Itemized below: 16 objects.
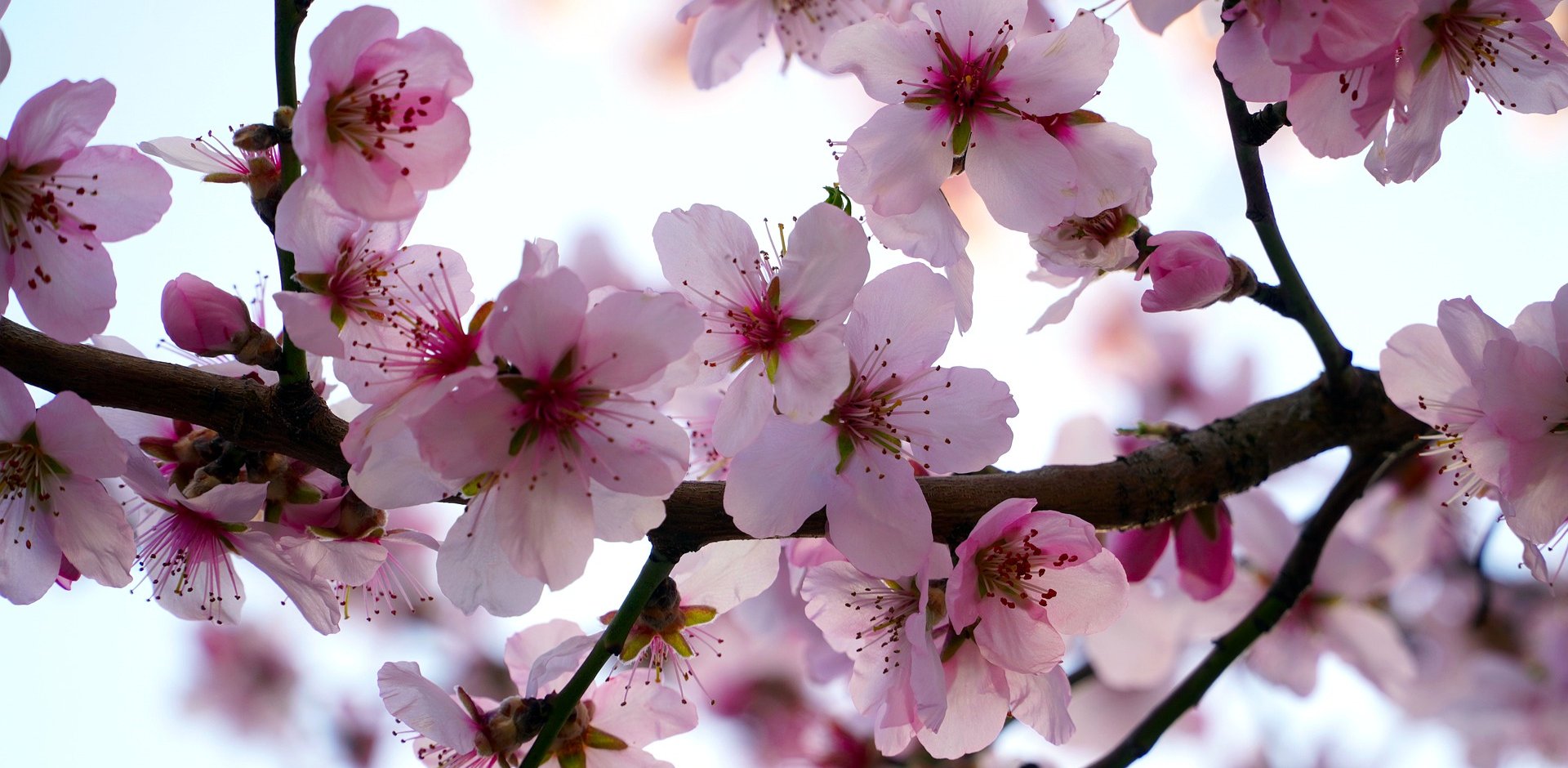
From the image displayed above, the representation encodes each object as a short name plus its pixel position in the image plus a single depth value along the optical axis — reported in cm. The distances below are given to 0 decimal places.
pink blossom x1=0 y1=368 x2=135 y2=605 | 85
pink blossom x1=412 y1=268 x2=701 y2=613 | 82
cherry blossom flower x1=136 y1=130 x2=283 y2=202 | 85
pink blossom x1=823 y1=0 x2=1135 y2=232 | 85
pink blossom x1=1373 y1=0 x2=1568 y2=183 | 85
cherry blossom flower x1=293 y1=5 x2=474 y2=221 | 83
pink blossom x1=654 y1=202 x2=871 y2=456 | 83
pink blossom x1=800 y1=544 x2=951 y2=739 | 86
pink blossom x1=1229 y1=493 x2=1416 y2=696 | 98
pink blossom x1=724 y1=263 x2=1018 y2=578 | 84
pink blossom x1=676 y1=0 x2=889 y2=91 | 95
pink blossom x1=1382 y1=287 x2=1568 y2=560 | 85
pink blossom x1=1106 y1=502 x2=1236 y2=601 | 91
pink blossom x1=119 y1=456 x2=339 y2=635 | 85
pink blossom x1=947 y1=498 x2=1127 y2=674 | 84
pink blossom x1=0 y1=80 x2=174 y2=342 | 84
